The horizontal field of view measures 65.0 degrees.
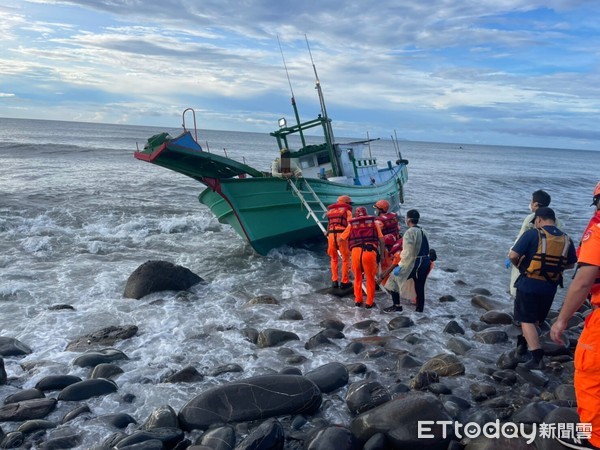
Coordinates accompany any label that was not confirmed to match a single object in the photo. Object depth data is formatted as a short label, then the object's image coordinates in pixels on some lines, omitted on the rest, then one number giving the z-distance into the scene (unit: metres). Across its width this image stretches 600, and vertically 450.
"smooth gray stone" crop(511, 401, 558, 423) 4.82
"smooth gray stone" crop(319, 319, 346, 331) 8.08
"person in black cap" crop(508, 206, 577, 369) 5.58
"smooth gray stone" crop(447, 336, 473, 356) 7.08
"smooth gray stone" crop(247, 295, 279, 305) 9.52
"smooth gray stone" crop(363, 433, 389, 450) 4.46
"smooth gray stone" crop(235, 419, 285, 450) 4.43
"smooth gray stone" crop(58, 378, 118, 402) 5.70
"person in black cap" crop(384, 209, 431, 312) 7.91
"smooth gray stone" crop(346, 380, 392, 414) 5.36
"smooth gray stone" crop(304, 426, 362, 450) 4.45
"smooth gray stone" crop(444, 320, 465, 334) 7.84
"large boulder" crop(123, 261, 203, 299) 9.86
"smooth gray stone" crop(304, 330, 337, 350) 7.32
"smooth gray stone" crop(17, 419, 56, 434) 4.95
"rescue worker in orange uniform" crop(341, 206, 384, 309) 8.72
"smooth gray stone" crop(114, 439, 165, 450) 4.45
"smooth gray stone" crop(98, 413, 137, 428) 5.15
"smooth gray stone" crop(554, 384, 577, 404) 5.31
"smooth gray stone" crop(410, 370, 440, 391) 5.84
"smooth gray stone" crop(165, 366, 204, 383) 6.23
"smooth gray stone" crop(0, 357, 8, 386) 6.08
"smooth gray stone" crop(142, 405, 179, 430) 5.02
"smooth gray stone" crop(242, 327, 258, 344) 7.65
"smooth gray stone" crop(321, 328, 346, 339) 7.65
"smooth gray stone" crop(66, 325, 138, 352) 7.41
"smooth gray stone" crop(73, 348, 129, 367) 6.61
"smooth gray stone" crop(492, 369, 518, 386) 5.97
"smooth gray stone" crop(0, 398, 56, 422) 5.19
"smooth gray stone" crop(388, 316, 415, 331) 8.09
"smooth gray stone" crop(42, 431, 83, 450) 4.70
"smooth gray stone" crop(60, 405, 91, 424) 5.23
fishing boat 11.31
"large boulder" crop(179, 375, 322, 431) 5.12
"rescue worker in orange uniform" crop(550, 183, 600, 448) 3.50
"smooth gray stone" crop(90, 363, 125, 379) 6.30
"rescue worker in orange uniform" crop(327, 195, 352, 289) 9.86
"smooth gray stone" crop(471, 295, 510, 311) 9.24
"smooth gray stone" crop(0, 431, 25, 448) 4.72
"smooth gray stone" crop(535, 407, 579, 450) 4.19
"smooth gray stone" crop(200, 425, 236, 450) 4.58
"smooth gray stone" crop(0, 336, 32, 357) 6.94
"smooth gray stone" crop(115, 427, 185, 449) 4.57
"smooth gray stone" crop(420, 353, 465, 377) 6.25
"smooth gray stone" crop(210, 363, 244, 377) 6.42
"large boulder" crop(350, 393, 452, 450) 4.52
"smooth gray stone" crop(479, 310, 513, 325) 8.40
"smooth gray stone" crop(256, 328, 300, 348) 7.43
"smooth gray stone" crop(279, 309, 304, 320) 8.62
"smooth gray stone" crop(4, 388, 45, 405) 5.61
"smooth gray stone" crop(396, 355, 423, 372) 6.50
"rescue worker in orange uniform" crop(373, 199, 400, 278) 9.52
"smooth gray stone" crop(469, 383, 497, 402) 5.58
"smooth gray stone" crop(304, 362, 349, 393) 5.87
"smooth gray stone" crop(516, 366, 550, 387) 5.92
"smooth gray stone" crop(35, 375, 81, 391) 5.93
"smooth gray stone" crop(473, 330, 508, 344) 7.48
